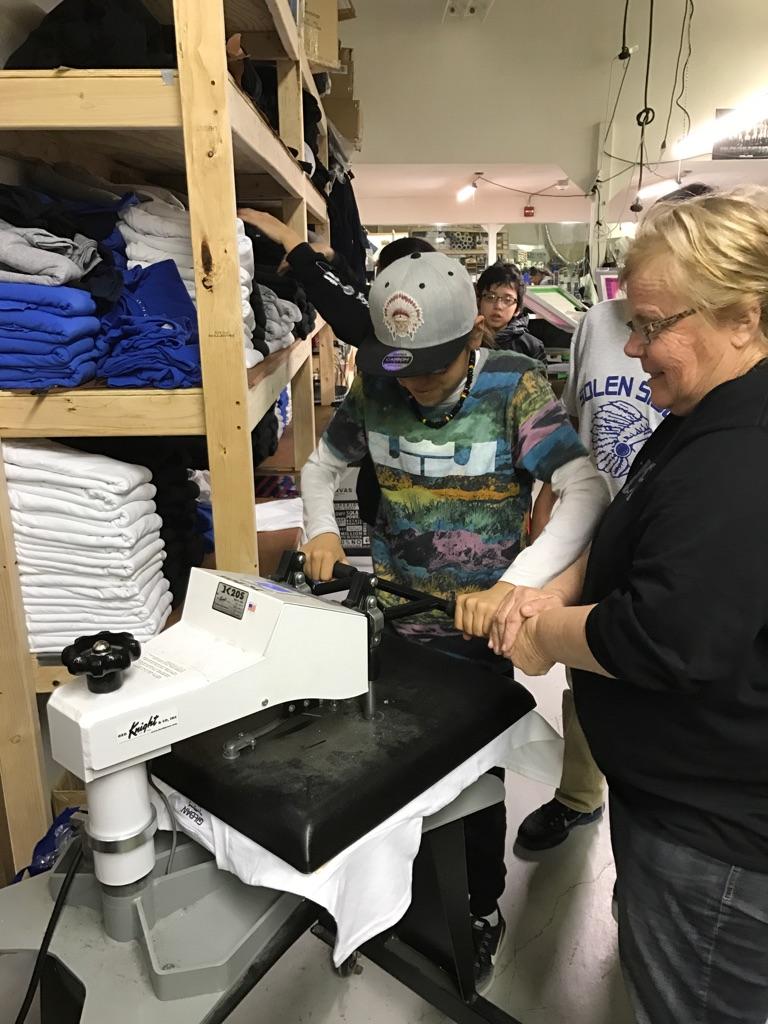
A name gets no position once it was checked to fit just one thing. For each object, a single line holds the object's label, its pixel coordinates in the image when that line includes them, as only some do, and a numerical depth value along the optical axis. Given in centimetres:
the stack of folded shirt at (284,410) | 287
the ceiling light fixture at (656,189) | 671
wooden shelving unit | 121
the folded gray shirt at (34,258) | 130
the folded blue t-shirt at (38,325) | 129
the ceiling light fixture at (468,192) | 751
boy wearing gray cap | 122
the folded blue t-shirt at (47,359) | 132
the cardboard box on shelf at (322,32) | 265
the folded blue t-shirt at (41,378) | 135
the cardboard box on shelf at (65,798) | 167
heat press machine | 72
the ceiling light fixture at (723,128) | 579
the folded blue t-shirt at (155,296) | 142
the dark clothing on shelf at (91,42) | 129
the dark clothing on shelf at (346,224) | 354
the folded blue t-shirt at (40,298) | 129
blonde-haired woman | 81
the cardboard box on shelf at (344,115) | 376
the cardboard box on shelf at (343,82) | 377
